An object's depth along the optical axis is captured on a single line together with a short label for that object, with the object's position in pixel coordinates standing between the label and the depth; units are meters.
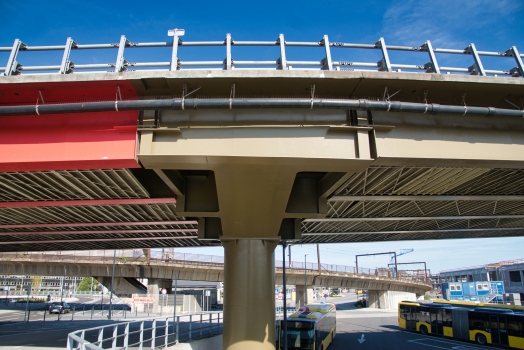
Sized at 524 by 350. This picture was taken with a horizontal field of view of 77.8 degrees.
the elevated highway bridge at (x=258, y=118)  7.37
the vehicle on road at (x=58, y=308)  39.28
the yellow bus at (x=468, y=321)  20.38
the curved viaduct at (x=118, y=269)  39.39
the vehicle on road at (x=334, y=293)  109.24
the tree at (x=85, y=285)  104.79
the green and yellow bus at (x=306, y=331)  16.58
